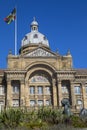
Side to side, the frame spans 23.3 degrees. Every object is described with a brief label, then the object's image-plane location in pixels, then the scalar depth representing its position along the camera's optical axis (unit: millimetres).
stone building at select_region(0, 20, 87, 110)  38175
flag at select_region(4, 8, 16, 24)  41613
